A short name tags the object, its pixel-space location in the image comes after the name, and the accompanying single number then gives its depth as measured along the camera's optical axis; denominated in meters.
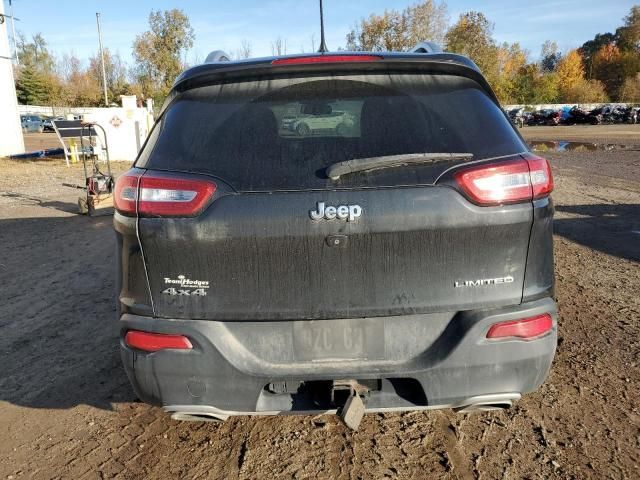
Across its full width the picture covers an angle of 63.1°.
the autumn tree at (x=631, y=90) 69.32
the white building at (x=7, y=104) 22.17
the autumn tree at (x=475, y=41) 56.78
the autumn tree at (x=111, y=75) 61.27
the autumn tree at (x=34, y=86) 68.50
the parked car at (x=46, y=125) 50.65
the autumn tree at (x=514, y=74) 69.56
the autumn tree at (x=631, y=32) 77.94
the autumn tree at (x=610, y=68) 78.56
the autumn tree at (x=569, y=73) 76.86
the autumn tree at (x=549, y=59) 90.44
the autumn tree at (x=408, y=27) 59.84
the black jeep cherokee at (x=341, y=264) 2.15
